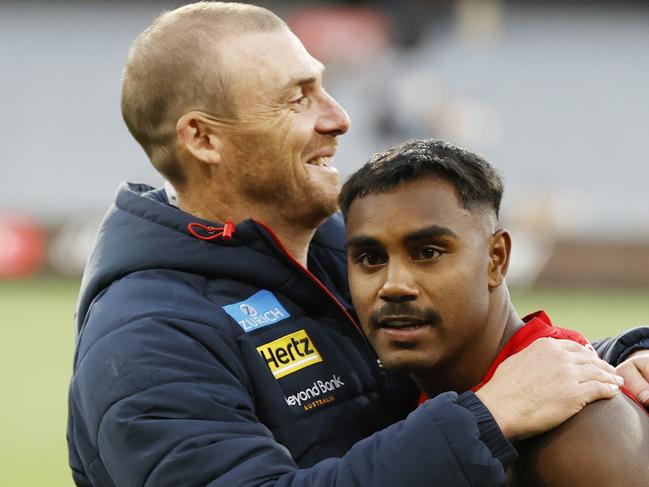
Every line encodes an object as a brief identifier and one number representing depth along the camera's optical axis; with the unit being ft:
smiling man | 17.53
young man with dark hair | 18.67
